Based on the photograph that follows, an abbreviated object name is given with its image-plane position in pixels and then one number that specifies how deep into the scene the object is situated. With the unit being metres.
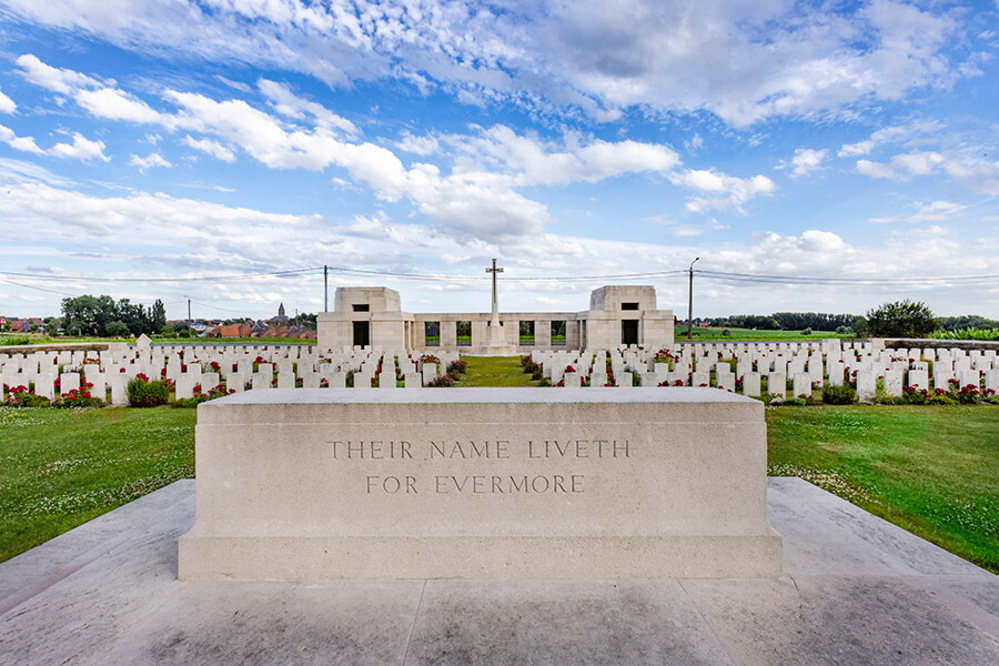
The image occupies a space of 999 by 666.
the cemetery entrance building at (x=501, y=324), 27.73
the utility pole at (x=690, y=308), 36.75
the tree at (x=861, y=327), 35.86
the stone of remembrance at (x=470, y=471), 3.13
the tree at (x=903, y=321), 31.78
